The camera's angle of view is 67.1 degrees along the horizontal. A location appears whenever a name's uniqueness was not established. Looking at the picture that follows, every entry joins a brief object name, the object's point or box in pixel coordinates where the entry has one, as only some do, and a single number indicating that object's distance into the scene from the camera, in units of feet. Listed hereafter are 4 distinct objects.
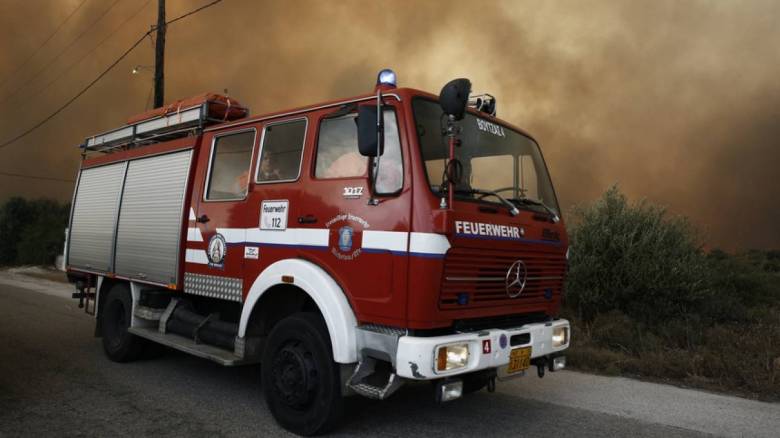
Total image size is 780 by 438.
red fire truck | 13.21
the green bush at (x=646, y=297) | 26.16
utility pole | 50.19
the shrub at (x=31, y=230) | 104.83
